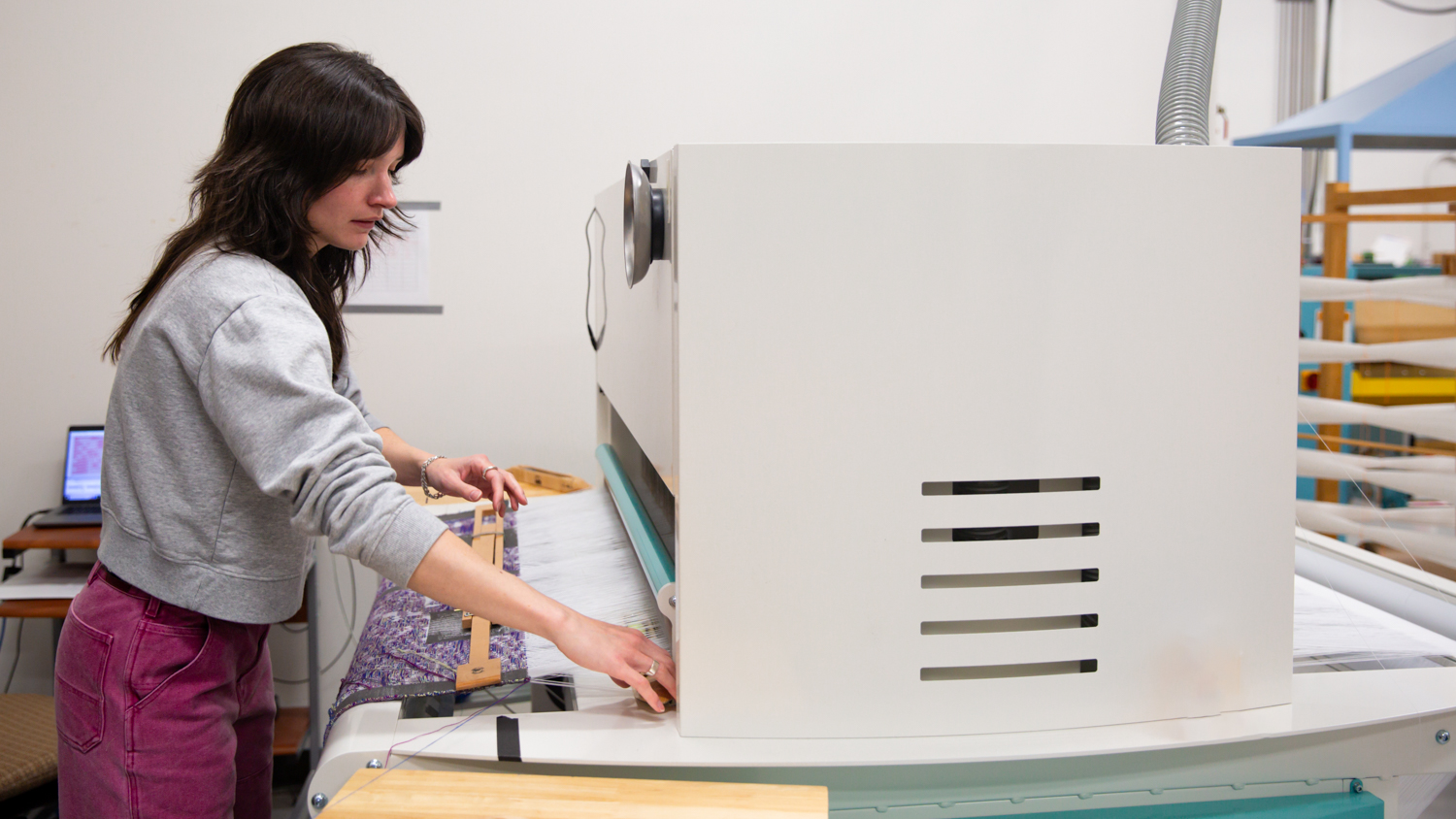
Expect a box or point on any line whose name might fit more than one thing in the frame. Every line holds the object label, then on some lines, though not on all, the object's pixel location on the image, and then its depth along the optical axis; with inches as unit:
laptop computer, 87.7
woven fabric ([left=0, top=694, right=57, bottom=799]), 64.7
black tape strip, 32.4
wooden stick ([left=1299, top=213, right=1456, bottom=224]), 86.0
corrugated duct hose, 41.6
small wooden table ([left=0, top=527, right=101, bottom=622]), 77.2
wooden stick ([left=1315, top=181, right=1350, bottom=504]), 90.0
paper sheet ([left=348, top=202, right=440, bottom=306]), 92.0
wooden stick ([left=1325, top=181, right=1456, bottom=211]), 69.8
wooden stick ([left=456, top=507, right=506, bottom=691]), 36.9
